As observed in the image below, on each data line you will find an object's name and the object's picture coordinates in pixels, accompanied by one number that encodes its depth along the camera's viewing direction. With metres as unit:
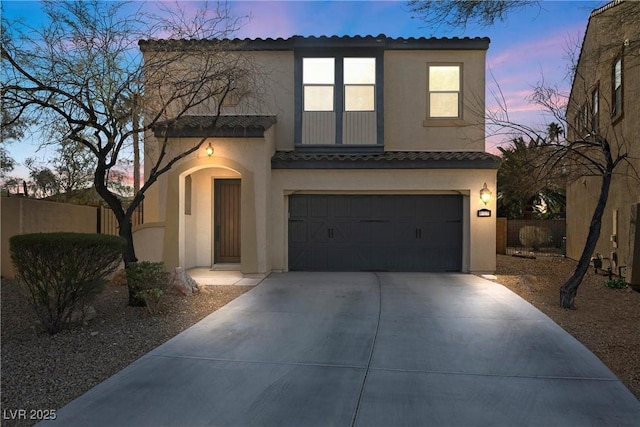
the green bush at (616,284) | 10.70
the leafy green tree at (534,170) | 9.70
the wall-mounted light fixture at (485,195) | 12.52
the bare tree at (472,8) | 6.29
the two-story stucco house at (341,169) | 11.91
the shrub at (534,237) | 20.91
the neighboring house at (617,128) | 10.49
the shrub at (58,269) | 6.05
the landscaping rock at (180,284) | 9.19
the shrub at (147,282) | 7.52
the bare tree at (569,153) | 8.70
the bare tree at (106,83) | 7.85
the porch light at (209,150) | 11.73
